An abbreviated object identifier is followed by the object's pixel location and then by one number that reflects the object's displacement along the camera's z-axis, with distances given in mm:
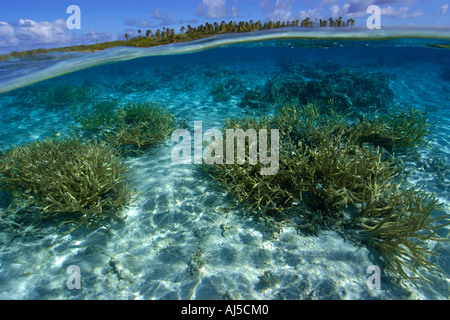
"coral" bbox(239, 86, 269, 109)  10797
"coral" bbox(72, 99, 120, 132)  8195
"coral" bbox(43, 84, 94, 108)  12478
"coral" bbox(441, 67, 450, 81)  16678
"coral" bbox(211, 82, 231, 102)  11828
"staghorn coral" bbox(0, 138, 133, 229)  3904
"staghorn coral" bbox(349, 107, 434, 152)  5958
